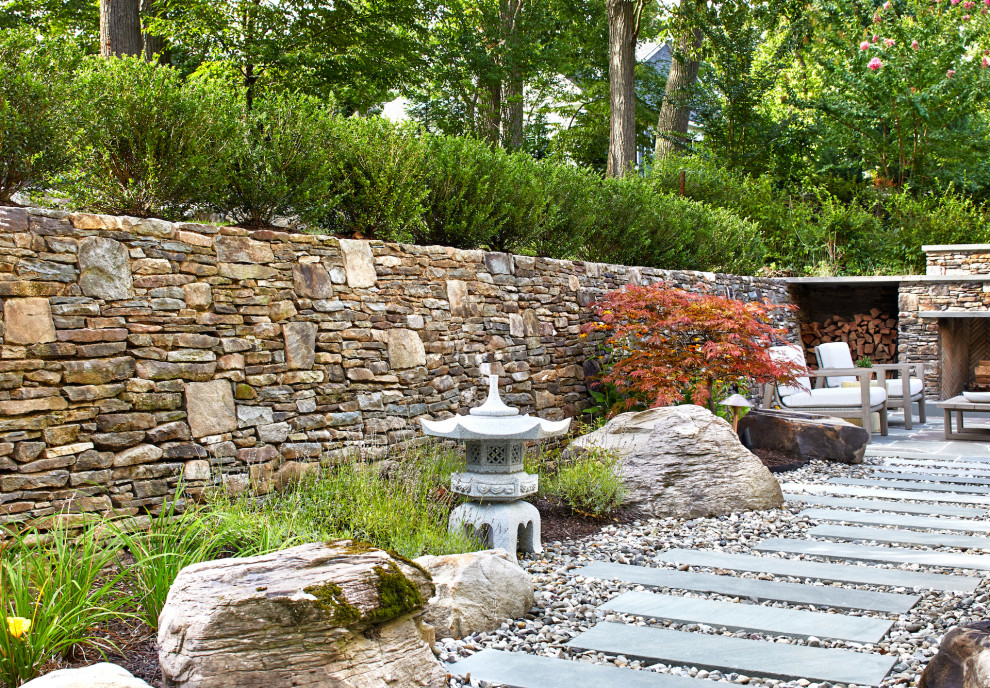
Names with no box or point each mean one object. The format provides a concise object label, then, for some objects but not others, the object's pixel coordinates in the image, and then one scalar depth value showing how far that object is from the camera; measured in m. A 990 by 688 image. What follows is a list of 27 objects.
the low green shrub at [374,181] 6.15
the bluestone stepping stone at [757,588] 3.86
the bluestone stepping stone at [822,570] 4.17
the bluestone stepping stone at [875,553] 4.56
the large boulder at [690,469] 5.75
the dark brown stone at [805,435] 7.79
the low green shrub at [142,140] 4.78
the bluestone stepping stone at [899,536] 4.96
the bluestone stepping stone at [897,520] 5.39
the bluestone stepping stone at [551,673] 2.97
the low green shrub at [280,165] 5.50
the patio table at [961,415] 8.76
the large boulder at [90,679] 2.18
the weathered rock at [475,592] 3.47
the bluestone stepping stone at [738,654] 3.02
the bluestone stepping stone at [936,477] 6.99
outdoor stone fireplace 12.38
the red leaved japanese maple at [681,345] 7.29
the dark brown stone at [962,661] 2.22
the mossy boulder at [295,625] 2.58
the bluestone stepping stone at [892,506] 5.83
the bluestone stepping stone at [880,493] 6.23
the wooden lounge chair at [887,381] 10.61
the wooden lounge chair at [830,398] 9.22
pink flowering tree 15.49
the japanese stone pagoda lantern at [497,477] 4.64
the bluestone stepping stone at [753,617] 3.47
